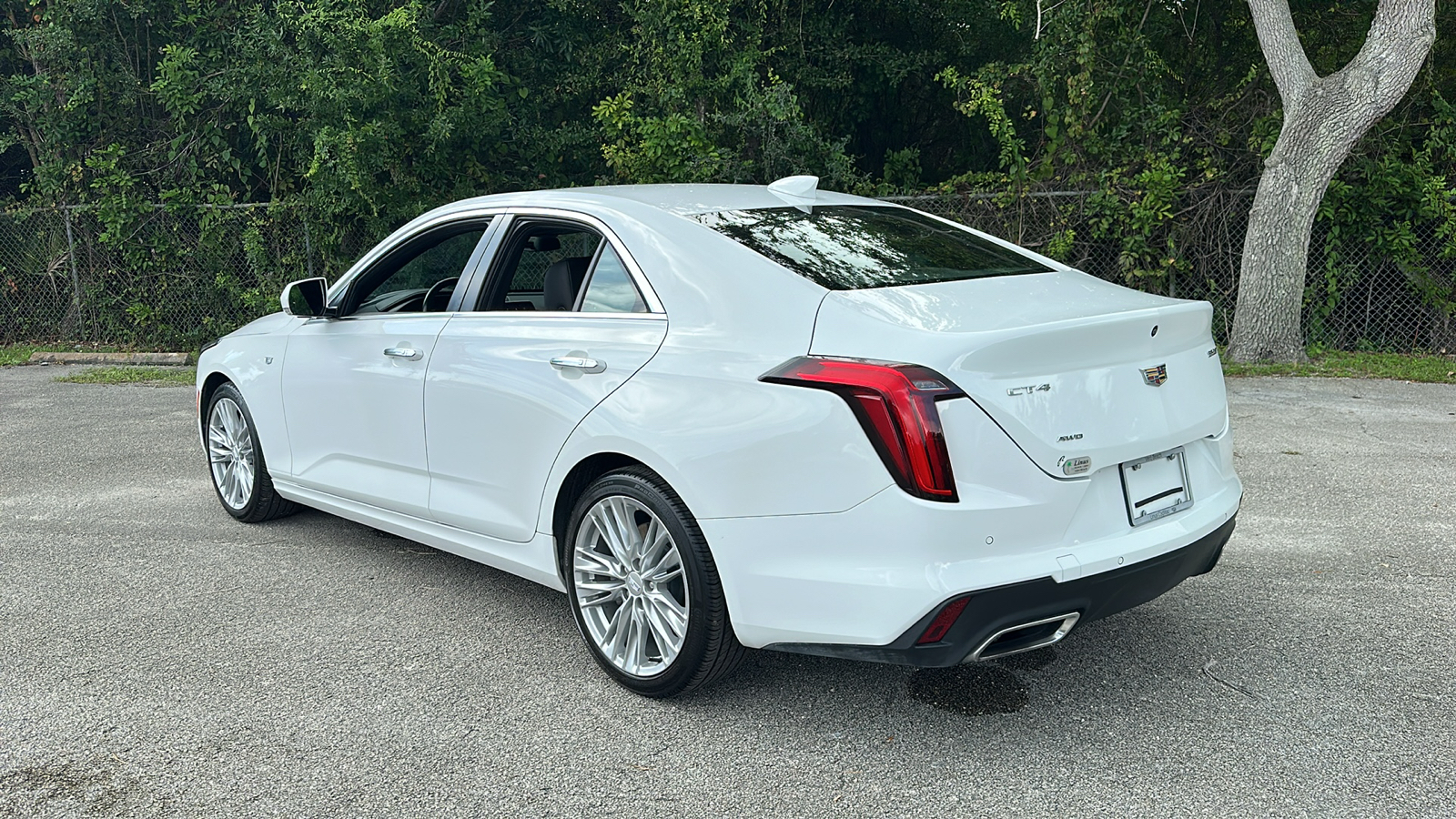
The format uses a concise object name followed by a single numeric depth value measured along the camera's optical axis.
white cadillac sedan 3.09
